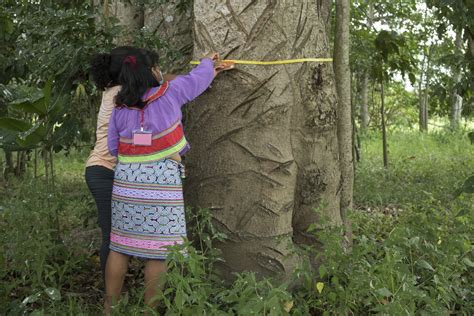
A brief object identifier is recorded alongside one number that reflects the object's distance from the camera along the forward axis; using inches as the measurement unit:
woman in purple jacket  126.0
